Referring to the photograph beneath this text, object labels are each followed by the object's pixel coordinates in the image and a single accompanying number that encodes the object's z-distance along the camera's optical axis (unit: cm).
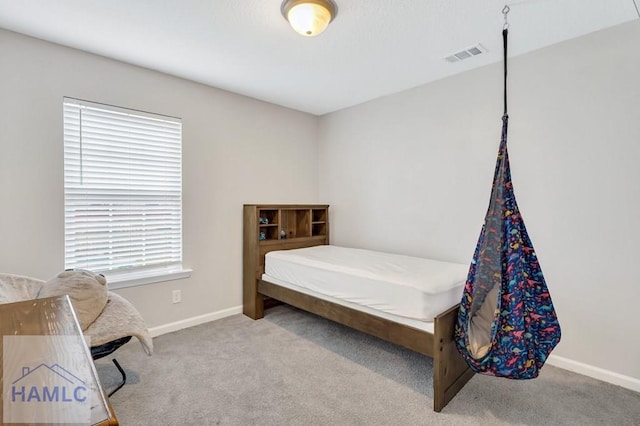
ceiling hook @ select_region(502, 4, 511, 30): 196
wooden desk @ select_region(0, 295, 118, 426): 68
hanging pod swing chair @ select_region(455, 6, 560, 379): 177
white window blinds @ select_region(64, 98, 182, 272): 257
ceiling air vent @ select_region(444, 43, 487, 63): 248
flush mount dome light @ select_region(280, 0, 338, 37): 186
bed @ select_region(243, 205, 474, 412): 201
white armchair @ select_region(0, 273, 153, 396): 185
